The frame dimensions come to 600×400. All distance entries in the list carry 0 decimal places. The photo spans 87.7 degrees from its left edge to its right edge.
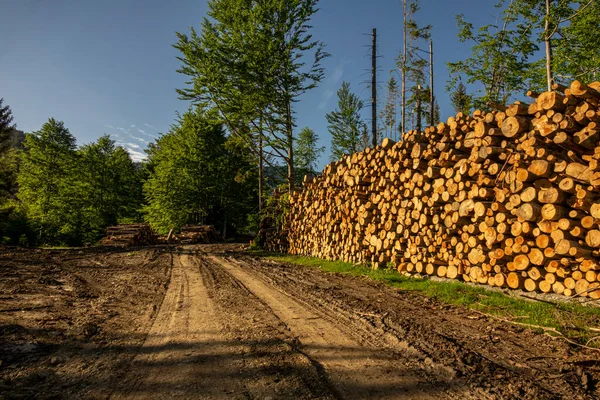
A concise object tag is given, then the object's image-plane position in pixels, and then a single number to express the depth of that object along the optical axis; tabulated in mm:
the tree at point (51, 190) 25672
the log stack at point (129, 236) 20345
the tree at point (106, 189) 29469
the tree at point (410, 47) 22703
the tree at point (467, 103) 17250
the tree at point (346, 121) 30281
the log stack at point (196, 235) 24172
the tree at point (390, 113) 41088
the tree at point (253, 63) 16156
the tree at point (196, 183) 29125
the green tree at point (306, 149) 36812
